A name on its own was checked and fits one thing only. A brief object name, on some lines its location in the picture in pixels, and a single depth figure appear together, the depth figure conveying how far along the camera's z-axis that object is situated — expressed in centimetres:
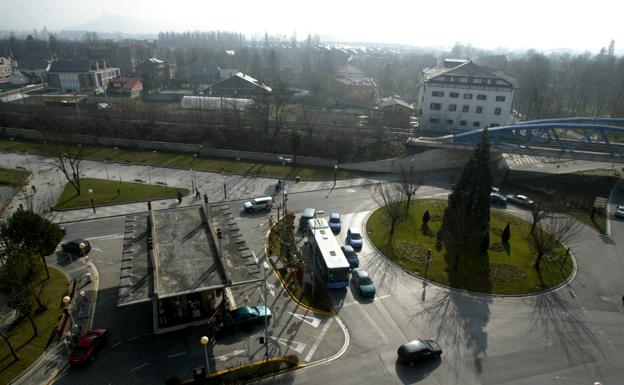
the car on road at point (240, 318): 2361
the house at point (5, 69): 12638
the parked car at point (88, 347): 2080
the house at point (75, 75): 11331
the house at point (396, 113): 7062
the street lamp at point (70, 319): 2346
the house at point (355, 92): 9788
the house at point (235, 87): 9506
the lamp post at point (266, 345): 2181
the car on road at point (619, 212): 4116
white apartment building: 6781
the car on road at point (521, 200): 4394
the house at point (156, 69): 11900
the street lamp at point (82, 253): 2951
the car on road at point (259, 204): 4031
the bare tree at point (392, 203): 3541
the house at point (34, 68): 12769
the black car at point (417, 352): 2144
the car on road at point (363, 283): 2729
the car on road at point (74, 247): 3153
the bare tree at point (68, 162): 4394
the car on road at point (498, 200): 4412
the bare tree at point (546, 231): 3077
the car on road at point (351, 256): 3086
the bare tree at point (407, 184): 3859
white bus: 2736
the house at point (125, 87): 10175
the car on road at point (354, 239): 3400
